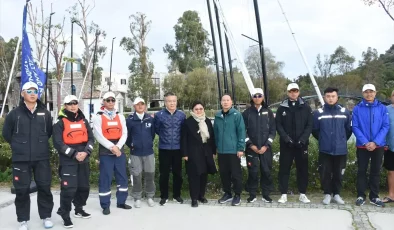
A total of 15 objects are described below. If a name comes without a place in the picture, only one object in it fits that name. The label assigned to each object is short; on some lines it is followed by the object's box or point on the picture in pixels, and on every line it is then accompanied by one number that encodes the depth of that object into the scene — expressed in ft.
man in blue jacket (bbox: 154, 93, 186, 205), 18.07
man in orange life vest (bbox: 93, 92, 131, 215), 16.80
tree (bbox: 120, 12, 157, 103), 134.21
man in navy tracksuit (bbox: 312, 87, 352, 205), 17.29
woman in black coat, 17.92
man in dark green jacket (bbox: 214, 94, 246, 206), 17.71
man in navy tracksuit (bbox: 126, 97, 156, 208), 17.84
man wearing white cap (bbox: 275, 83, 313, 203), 17.69
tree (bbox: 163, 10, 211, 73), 163.02
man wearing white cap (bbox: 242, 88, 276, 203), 18.04
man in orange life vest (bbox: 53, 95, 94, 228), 15.17
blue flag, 27.32
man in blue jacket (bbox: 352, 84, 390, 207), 17.01
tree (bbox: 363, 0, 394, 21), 39.14
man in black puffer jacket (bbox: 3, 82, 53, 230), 14.58
